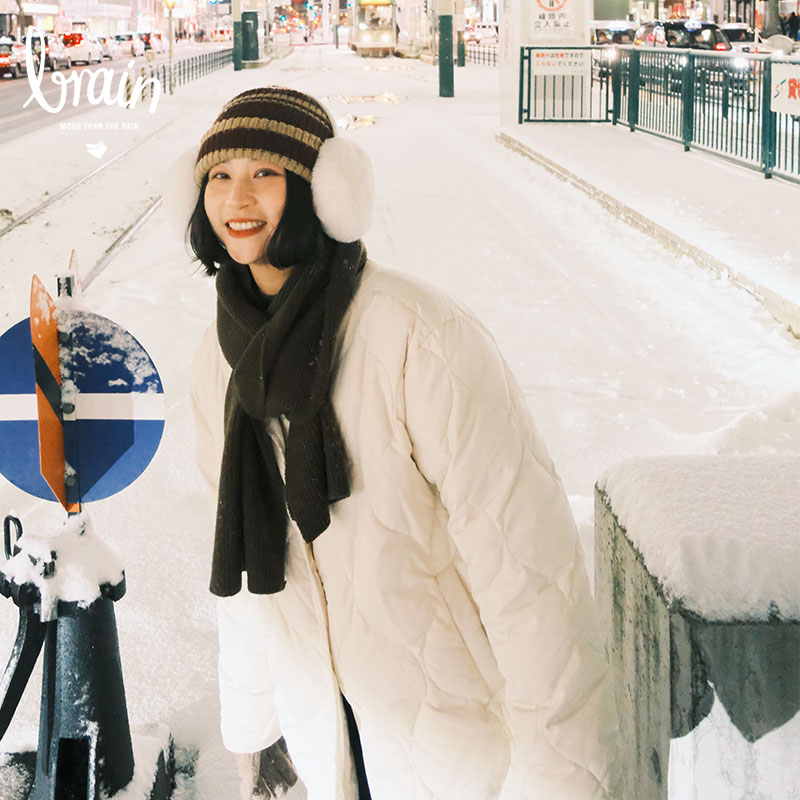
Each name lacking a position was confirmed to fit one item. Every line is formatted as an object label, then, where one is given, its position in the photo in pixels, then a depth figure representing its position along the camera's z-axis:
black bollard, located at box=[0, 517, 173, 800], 2.10
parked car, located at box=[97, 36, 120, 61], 51.75
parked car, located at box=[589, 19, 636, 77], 32.31
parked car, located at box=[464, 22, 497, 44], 62.73
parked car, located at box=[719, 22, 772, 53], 29.39
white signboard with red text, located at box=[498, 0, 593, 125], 16.61
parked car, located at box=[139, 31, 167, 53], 59.67
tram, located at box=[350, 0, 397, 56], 46.94
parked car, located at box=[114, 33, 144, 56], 56.66
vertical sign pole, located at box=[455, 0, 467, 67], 40.09
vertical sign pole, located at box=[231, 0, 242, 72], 42.34
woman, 1.62
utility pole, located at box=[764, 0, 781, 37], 33.03
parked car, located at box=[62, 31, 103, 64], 44.19
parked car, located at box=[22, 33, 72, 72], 39.81
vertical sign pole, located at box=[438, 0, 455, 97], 25.61
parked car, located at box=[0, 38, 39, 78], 36.44
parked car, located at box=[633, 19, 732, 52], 26.70
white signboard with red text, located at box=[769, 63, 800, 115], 9.44
